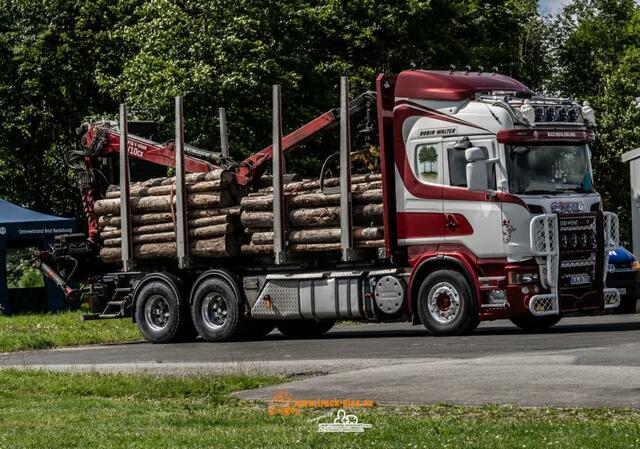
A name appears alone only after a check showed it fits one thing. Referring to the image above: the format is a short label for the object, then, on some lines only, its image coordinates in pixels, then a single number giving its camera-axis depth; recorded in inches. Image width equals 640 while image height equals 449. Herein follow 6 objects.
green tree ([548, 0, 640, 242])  2106.3
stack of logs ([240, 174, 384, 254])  876.0
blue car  1005.2
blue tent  1406.3
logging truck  828.6
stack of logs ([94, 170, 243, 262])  941.8
